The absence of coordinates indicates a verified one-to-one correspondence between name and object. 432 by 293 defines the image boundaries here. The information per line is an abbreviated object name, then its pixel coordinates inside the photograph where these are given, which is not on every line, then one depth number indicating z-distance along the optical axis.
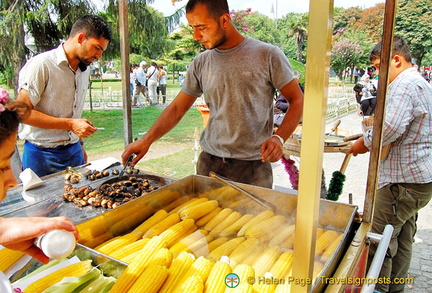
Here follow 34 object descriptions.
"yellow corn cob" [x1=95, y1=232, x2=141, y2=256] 1.55
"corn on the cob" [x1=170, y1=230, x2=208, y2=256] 1.57
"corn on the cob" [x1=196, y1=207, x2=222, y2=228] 1.90
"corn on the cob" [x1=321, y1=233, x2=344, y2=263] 1.44
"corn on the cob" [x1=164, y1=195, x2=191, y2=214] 2.05
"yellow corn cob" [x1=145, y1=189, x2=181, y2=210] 1.97
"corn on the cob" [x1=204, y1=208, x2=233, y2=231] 1.85
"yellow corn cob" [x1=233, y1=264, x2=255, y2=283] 1.31
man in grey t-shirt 2.50
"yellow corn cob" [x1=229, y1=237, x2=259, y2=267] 1.49
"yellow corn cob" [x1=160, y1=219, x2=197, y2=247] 1.63
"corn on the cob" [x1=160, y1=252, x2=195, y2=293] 1.28
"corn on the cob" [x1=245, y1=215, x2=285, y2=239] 1.70
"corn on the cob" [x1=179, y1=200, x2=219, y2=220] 1.88
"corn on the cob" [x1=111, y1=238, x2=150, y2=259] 1.50
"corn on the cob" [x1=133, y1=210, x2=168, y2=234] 1.78
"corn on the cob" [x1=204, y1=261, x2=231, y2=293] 1.25
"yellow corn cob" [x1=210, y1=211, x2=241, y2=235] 1.81
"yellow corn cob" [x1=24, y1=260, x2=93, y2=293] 1.29
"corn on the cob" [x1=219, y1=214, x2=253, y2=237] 1.77
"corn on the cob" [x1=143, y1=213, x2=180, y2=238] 1.71
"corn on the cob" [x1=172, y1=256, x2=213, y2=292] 1.29
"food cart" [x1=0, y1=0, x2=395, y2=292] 0.79
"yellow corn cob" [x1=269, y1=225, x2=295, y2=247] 1.65
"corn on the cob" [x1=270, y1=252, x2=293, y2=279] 1.39
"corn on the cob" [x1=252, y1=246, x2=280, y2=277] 1.42
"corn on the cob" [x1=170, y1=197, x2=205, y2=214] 1.98
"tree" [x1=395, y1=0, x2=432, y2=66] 25.66
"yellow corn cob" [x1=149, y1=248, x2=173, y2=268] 1.37
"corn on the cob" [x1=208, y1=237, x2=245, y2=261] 1.53
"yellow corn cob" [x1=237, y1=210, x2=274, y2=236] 1.75
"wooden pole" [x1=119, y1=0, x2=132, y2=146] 2.94
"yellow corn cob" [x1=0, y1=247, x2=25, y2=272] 1.43
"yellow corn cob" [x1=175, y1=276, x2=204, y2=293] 1.21
